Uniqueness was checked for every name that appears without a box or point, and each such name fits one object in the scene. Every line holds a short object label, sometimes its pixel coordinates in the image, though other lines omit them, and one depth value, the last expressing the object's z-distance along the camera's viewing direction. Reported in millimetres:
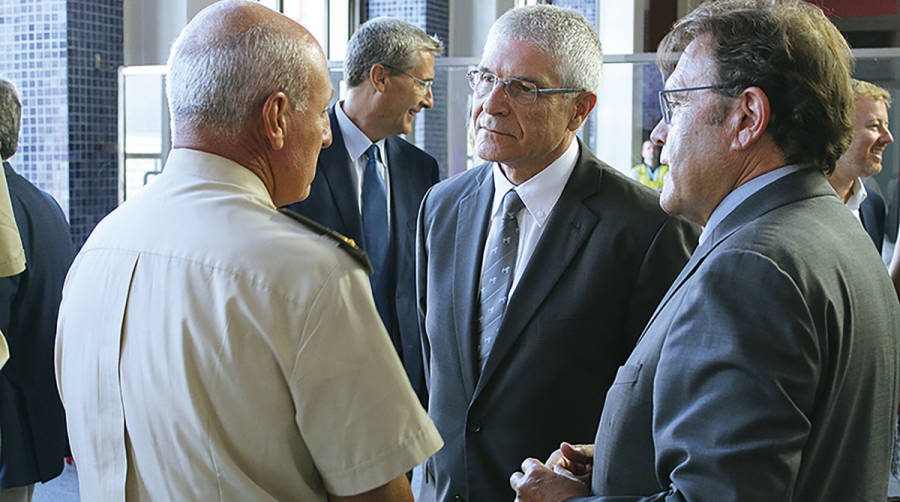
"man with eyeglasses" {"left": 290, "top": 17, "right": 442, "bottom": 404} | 3102
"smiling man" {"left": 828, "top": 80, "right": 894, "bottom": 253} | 3354
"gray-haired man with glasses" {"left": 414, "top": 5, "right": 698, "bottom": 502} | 1880
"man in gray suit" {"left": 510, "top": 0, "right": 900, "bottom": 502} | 1134
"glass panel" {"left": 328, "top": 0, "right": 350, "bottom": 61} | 7121
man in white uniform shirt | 1166
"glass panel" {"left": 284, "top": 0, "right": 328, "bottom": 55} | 6703
